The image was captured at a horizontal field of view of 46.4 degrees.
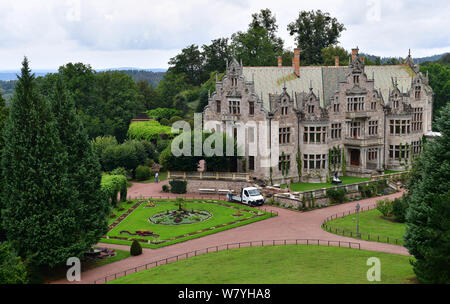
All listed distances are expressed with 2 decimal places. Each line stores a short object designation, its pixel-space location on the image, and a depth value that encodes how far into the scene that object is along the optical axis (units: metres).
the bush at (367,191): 63.81
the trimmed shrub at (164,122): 106.88
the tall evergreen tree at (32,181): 36.56
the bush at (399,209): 52.28
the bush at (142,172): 76.56
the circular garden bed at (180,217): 53.00
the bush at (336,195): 60.62
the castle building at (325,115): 67.50
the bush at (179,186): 66.31
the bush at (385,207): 54.56
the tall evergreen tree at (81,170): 39.12
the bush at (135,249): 42.75
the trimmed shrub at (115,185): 59.59
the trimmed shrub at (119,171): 70.59
